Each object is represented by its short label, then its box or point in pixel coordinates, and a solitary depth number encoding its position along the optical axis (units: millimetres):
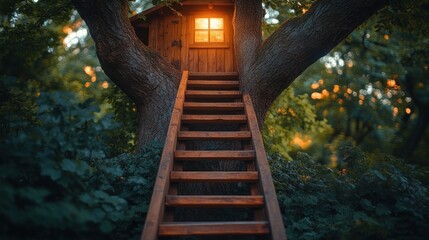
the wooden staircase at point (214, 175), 3448
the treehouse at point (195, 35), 8086
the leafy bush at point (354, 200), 3907
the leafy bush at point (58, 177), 2580
